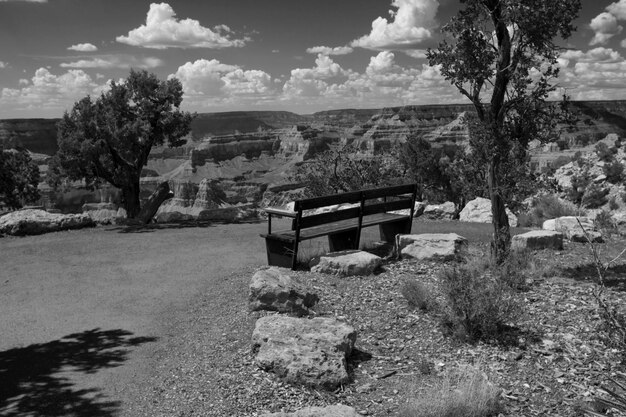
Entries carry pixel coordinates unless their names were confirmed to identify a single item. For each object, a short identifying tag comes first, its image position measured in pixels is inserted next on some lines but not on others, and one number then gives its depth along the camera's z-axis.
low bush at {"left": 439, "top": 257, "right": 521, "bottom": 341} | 6.51
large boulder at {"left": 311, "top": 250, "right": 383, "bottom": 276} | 9.18
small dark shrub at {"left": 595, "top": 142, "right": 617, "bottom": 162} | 40.66
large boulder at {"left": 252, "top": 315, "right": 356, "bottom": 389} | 5.62
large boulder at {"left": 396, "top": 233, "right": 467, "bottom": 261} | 9.93
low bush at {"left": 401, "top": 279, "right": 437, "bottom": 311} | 7.43
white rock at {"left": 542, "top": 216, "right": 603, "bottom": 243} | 11.91
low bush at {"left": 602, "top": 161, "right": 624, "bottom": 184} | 34.88
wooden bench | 9.63
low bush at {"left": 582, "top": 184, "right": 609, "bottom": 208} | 32.71
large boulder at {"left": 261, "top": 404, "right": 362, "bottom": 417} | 4.57
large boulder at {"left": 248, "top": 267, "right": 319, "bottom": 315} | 7.46
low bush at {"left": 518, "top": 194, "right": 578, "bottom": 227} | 17.00
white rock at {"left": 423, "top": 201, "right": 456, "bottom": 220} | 18.28
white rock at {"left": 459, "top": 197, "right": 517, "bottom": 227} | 16.95
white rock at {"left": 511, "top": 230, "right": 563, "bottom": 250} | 10.90
